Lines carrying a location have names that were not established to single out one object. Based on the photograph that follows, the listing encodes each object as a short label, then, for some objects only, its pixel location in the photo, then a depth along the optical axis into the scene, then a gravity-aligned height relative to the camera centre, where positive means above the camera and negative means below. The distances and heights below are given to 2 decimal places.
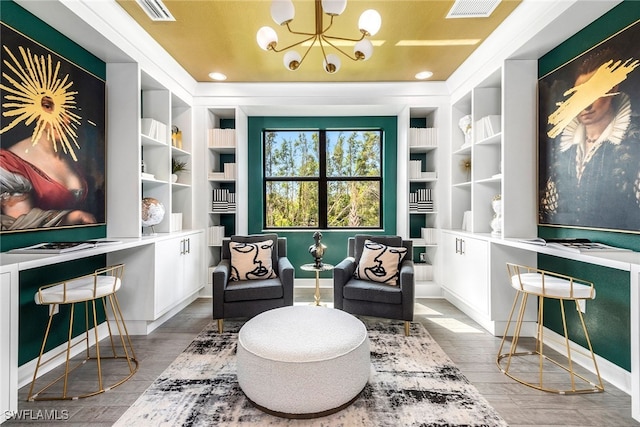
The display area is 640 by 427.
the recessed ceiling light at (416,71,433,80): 4.02 +1.73
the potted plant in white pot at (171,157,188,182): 3.98 +0.56
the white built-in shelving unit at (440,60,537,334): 3.11 +0.25
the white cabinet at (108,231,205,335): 3.12 -0.72
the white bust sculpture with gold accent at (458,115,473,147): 3.92 +1.05
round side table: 3.61 -0.64
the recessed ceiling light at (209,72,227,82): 4.05 +1.71
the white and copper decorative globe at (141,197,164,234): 3.35 -0.01
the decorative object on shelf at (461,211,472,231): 3.92 -0.12
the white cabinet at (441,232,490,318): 3.30 -0.70
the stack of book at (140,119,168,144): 3.42 +0.89
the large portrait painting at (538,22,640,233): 2.12 +0.55
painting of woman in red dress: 2.12 +0.54
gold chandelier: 2.06 +1.29
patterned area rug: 1.83 -1.18
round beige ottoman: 1.79 -0.89
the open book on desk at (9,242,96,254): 2.03 -0.24
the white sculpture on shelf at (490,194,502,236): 3.35 -0.06
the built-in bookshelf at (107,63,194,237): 3.13 +0.65
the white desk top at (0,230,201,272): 1.74 -0.27
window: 5.09 +0.52
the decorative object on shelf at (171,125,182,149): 3.98 +0.93
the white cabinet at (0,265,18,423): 1.68 -0.68
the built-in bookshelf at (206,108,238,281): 4.45 +0.44
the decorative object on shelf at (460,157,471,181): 4.28 +0.60
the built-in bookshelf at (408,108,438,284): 4.45 +0.20
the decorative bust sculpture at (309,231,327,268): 3.67 -0.44
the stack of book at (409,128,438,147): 4.45 +1.02
